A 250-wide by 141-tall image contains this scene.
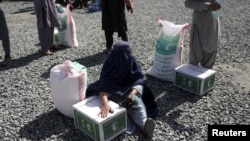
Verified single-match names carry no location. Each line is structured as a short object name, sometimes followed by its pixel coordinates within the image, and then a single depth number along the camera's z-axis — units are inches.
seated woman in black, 131.3
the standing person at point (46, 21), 215.3
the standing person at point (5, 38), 203.8
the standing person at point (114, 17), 213.6
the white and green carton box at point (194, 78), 156.2
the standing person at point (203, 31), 155.9
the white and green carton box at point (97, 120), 119.5
